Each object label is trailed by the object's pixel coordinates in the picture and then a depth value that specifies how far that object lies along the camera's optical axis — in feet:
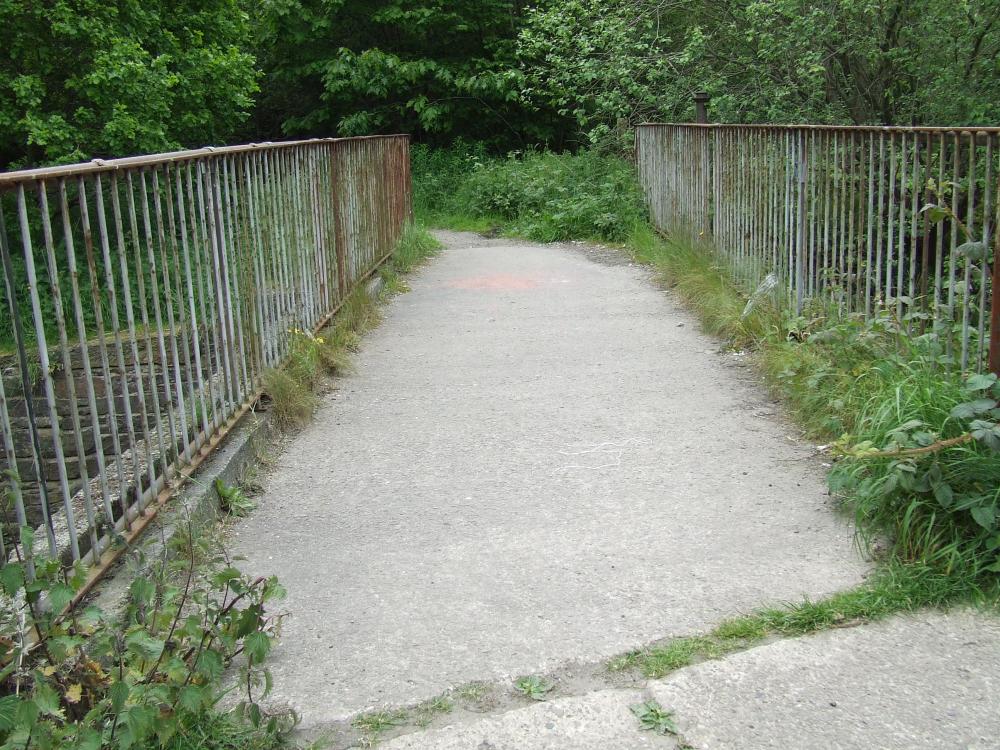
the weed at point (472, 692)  10.30
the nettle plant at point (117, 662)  8.50
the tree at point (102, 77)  50.67
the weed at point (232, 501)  15.21
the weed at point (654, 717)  9.66
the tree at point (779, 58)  37.60
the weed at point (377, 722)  9.79
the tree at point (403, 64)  78.84
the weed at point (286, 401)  19.52
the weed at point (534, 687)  10.30
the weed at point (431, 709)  9.98
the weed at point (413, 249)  40.96
